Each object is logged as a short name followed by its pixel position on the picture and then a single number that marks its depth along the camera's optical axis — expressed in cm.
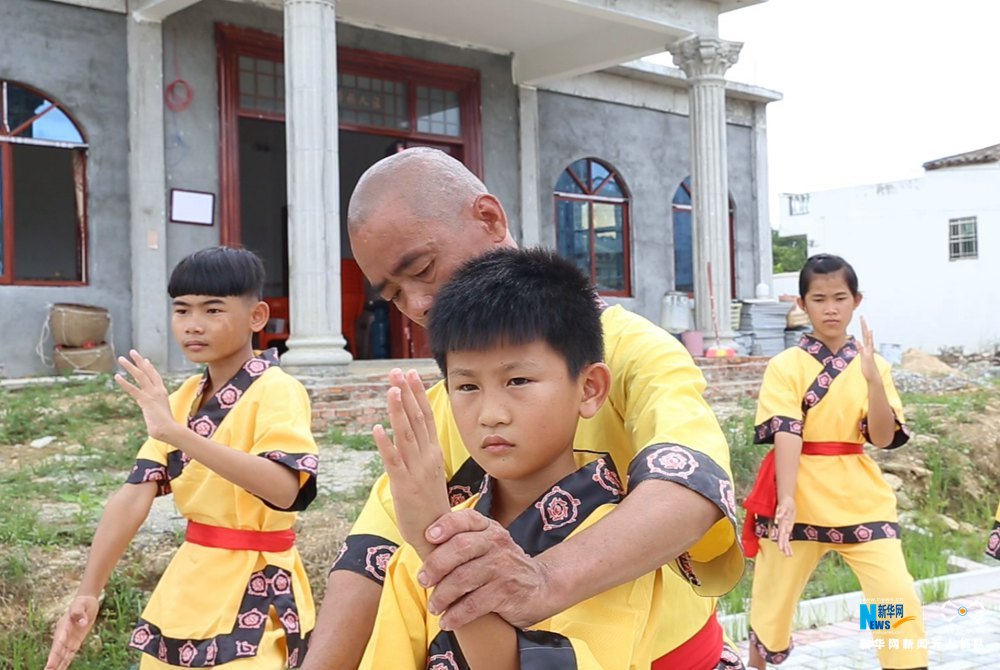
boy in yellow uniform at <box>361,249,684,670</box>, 146
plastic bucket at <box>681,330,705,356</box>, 1345
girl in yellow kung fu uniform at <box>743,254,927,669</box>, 438
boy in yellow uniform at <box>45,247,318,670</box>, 288
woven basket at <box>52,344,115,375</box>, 1005
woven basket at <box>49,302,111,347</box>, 1005
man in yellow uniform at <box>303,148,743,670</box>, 125
